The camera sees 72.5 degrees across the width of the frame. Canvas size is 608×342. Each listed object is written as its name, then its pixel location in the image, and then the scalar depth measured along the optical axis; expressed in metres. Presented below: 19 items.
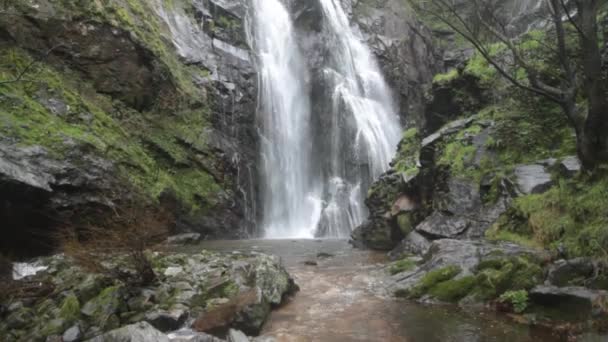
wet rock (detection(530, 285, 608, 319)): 5.03
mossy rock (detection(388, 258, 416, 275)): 8.92
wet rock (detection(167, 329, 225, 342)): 5.07
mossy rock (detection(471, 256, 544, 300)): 6.23
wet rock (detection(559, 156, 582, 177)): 8.91
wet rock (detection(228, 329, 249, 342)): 5.33
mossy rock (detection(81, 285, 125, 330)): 5.85
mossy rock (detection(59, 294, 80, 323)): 5.90
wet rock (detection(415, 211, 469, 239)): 10.41
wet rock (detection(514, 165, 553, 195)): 9.27
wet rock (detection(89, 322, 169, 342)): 4.66
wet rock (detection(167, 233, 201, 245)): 14.76
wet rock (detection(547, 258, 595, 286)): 5.81
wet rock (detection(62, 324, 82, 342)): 5.48
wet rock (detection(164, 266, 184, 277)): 7.74
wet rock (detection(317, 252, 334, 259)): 12.50
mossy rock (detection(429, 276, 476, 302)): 6.79
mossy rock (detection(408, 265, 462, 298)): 7.27
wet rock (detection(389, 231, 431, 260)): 10.76
